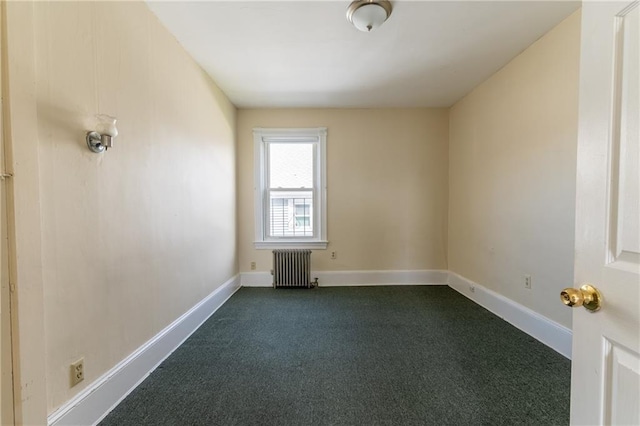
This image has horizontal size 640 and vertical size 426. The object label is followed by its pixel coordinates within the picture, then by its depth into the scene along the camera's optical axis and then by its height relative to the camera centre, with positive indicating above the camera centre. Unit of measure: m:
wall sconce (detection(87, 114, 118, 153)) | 1.33 +0.37
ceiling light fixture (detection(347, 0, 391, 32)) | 1.77 +1.34
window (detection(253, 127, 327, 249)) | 3.79 +0.23
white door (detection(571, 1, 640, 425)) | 0.59 -0.03
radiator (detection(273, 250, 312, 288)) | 3.67 -0.87
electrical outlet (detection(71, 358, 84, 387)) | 1.25 -0.79
